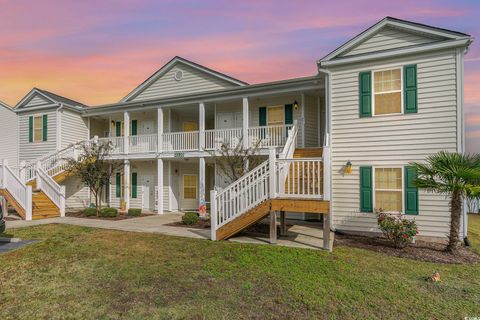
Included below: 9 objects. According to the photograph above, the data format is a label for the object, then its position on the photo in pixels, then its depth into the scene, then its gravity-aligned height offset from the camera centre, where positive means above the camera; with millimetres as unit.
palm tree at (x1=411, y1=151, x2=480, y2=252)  6852 -545
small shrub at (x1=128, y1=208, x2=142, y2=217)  13938 -2786
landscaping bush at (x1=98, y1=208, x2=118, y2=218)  13148 -2661
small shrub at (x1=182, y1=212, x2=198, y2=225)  11062 -2480
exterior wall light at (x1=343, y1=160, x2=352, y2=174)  9672 -355
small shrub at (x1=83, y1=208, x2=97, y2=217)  13602 -2718
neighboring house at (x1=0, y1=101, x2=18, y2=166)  20672 +1733
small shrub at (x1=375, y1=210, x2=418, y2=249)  7555 -2029
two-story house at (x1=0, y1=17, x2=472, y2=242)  8352 +1157
